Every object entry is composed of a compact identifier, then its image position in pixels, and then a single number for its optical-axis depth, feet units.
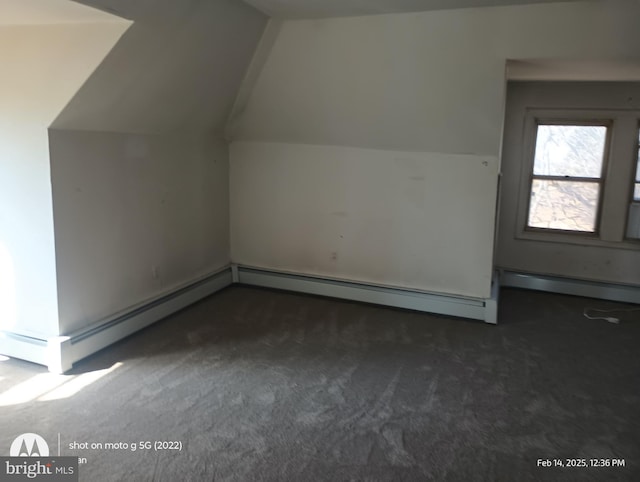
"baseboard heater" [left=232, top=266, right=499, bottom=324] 13.07
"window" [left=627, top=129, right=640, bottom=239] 14.43
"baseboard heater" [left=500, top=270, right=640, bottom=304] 14.57
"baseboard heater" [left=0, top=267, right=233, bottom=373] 9.86
